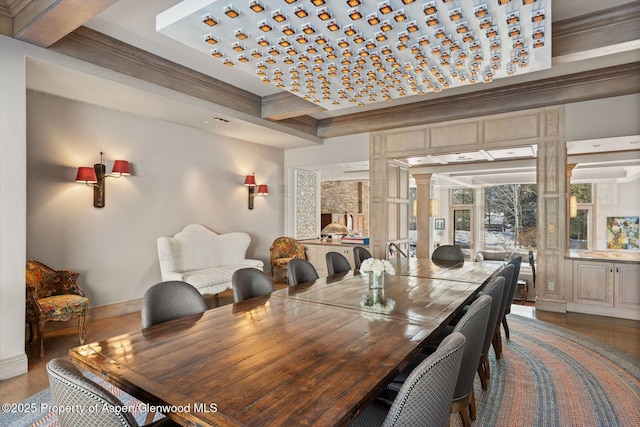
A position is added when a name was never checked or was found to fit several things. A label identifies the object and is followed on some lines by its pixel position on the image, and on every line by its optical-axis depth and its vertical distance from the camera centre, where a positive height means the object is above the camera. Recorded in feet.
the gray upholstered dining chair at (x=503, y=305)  9.12 -2.63
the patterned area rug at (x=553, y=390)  7.29 -4.26
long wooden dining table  3.63 -1.98
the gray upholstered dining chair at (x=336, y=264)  12.83 -1.95
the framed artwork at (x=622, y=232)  28.19 -1.77
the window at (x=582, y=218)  31.12 -0.72
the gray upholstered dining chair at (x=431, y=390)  3.60 -1.90
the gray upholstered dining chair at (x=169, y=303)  6.61 -1.79
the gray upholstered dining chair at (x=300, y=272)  10.70 -1.91
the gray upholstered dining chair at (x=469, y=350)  5.17 -2.19
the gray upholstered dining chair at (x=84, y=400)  3.44 -1.84
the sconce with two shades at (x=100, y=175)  13.52 +1.43
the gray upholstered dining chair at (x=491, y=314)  6.98 -2.15
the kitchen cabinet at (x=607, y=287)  14.24 -3.13
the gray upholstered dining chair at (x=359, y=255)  15.14 -1.89
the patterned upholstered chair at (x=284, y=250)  21.13 -2.39
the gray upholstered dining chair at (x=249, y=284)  8.56 -1.83
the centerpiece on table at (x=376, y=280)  8.09 -1.78
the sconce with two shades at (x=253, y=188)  20.42 +1.34
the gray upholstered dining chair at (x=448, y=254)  16.06 -2.00
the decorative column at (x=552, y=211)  15.06 -0.03
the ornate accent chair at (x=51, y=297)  10.49 -2.80
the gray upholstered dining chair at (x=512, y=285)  10.61 -2.24
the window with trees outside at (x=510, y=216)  35.06 -0.58
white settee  15.28 -2.21
